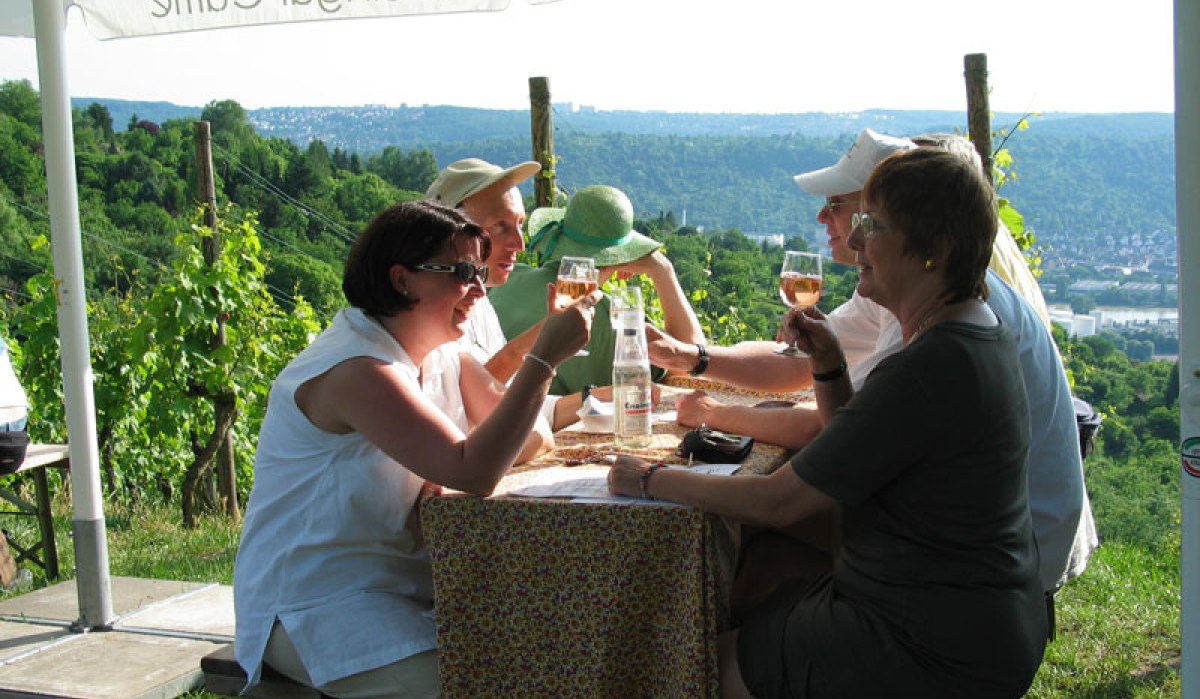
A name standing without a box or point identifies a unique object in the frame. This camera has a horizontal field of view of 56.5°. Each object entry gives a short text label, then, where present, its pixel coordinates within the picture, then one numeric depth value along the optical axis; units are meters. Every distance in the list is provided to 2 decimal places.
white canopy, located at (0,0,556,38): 3.51
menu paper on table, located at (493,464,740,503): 2.21
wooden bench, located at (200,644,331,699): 2.33
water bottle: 2.71
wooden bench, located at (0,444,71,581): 5.03
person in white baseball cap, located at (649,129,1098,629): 2.45
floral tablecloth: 2.10
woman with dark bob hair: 2.24
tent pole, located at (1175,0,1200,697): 2.34
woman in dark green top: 1.90
